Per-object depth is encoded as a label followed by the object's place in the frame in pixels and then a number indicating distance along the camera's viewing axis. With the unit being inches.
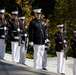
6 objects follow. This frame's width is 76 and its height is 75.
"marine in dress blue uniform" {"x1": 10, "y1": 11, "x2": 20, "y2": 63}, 447.2
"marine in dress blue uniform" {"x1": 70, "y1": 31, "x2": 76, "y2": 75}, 401.3
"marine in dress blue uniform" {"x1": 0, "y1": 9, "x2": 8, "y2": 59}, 453.1
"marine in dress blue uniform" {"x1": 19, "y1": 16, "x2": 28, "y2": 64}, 445.1
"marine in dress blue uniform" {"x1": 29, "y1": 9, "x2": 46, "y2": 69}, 399.9
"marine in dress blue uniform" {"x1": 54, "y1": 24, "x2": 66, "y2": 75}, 420.5
